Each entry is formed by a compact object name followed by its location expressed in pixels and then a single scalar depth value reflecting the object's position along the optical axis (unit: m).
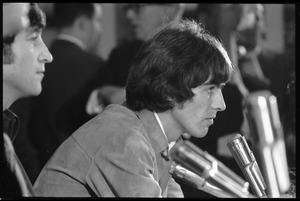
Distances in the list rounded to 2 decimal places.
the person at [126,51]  5.36
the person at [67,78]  5.35
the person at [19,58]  5.17
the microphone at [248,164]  4.92
